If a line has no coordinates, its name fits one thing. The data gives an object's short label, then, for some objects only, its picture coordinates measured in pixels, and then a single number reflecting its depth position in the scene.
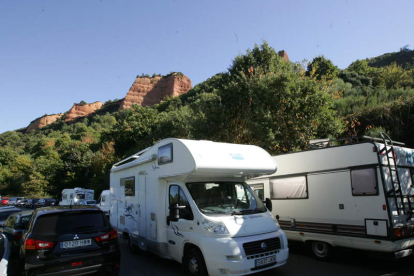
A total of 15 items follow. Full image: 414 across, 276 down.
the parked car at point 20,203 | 40.75
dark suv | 4.98
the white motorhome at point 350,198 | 5.93
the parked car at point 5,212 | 10.24
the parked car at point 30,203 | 38.92
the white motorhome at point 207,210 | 5.15
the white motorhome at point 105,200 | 20.42
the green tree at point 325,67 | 39.67
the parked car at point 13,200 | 40.31
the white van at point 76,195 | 26.17
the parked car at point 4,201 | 38.83
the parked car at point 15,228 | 7.09
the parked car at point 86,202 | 24.42
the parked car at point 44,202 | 37.32
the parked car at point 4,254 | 4.45
